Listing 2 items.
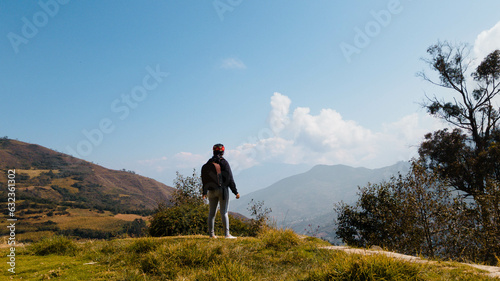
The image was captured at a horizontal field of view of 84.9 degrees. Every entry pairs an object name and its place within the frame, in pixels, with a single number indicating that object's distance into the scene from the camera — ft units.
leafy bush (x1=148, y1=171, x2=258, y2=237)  37.42
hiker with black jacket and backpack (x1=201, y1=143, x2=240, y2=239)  28.40
